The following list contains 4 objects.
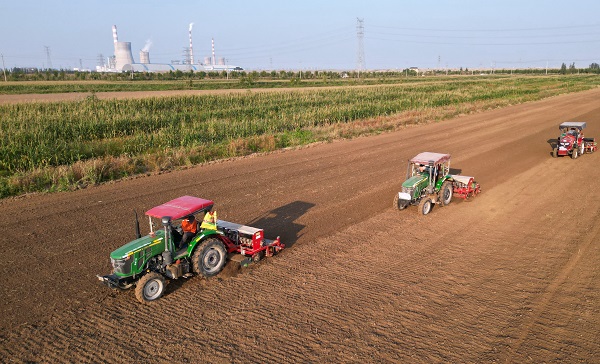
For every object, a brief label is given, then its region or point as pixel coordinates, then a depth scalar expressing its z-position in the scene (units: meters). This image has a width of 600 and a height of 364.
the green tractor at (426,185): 12.86
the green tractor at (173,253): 7.99
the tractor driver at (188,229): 8.59
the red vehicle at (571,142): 20.66
